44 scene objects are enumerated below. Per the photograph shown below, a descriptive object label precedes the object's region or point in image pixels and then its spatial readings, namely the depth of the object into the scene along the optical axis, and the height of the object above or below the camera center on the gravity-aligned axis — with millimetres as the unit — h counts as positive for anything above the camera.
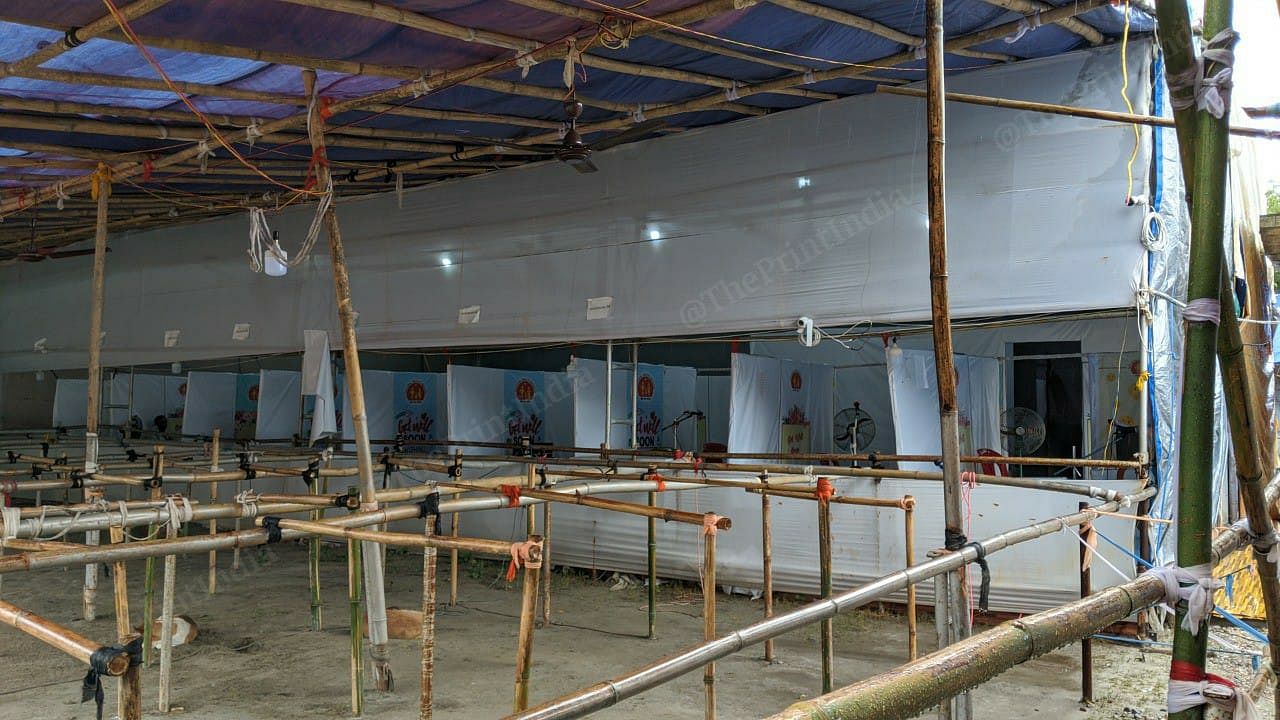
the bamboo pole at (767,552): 6402 -957
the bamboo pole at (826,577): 5680 -1020
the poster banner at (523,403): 12383 +69
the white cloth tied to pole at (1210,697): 1817 -545
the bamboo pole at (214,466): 8633 -540
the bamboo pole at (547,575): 7668 -1377
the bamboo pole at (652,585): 7328 -1372
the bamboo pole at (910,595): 5384 -975
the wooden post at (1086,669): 5590 -1514
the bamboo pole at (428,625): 4207 -972
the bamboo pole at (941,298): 3689 +434
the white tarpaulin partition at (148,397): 15453 +164
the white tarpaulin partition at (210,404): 14172 +53
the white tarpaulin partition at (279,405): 13289 +39
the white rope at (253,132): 7477 +2158
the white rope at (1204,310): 1709 +179
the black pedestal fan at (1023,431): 9641 -215
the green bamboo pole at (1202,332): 1699 +143
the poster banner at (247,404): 15133 +57
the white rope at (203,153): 7668 +2082
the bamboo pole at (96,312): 7961 +846
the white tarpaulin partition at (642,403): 10422 +73
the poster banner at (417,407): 13234 +15
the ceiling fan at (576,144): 6578 +2189
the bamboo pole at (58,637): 2342 -606
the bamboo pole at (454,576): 7943 -1439
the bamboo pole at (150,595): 6266 -1237
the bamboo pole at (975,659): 1487 -448
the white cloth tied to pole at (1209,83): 1684 +579
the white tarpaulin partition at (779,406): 9398 +35
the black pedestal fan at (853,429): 11125 -234
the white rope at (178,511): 4508 -493
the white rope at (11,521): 4042 -483
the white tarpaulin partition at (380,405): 12609 +40
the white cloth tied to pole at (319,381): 11281 +325
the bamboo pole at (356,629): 5445 -1273
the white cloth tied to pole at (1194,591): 1836 -350
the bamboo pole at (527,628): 3527 -844
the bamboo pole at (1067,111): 3723 +1211
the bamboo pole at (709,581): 4324 -792
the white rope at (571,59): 6050 +2229
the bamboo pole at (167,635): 5500 -1337
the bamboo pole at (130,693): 2398 -723
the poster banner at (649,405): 11562 +46
